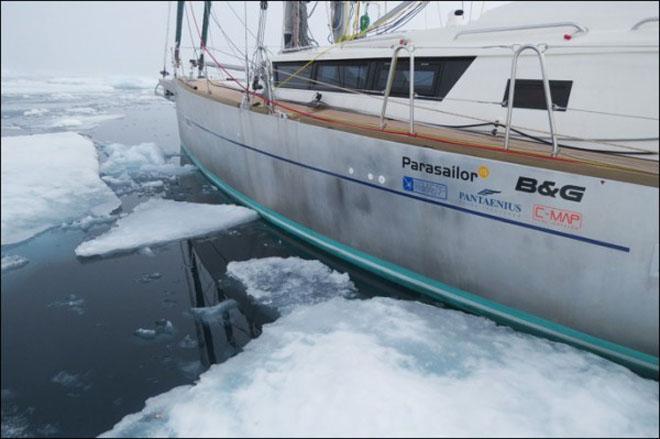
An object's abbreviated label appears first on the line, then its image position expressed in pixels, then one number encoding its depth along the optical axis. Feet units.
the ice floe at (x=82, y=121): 43.91
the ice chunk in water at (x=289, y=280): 14.92
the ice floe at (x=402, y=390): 8.72
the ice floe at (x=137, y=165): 28.96
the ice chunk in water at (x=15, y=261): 14.79
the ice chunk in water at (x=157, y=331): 12.67
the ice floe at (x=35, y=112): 49.65
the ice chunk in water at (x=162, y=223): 17.92
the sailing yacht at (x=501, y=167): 10.51
